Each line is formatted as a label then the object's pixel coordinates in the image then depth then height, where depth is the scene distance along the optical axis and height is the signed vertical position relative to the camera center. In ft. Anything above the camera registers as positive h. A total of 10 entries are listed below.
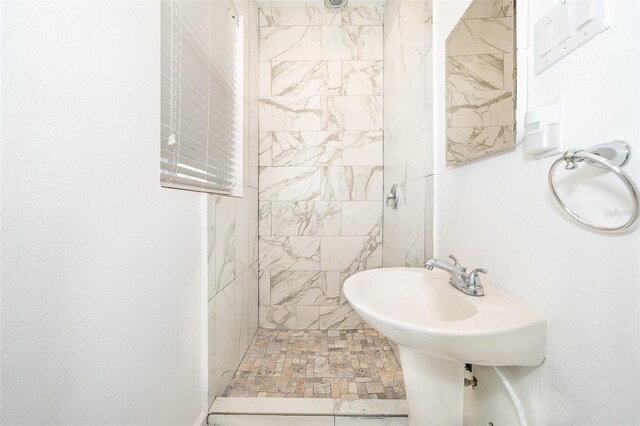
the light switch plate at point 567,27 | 1.70 +1.26
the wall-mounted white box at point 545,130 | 2.06 +0.63
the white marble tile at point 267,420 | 4.19 -3.11
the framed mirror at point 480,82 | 2.70 +1.47
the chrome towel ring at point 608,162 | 1.46 +0.29
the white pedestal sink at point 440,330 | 2.07 -0.96
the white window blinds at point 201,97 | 3.32 +1.69
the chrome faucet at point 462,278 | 2.80 -0.66
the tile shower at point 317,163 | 7.42 +1.29
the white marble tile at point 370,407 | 4.22 -2.97
